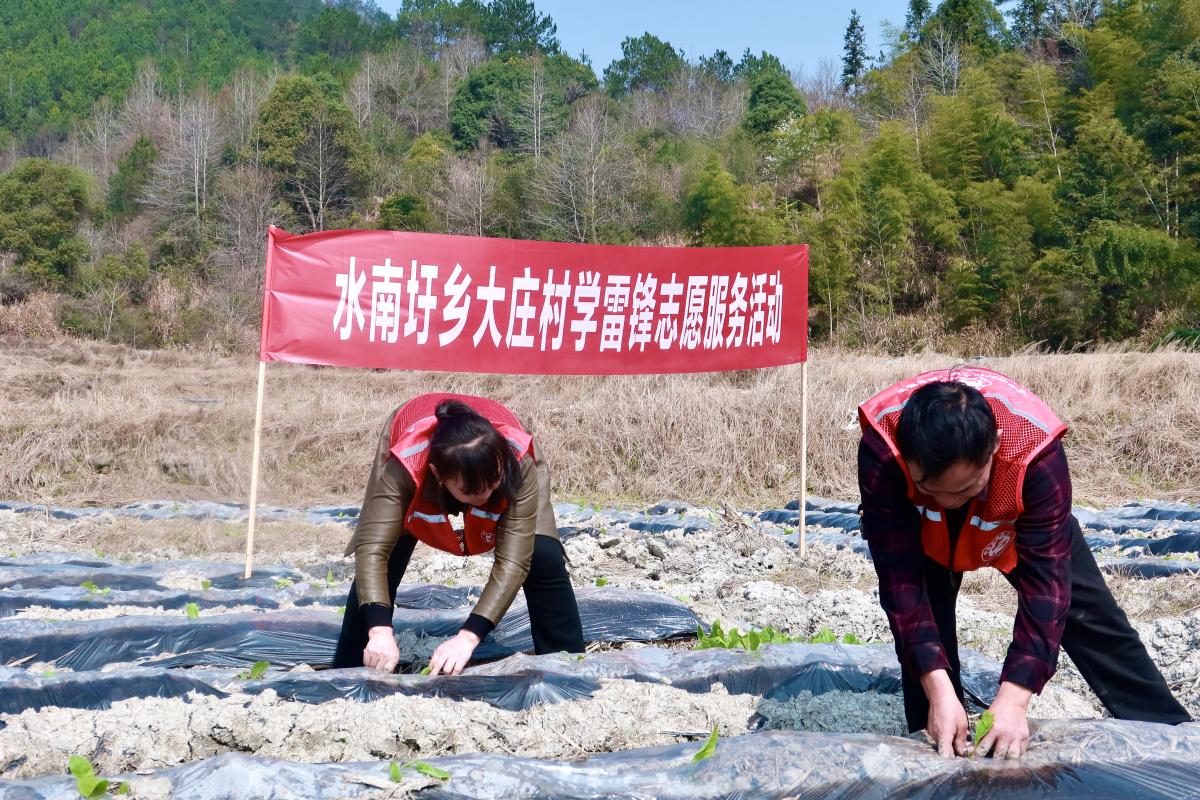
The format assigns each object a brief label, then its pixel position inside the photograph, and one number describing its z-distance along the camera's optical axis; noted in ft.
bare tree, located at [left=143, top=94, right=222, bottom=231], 97.84
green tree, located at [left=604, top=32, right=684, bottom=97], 173.99
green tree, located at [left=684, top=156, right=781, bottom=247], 70.85
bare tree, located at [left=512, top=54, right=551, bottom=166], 119.96
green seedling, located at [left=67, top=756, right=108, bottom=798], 5.84
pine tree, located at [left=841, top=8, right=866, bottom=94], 142.61
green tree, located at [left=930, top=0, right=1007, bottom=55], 110.52
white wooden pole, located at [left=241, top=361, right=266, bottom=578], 15.20
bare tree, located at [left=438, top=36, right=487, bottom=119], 140.26
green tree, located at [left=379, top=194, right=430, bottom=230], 93.30
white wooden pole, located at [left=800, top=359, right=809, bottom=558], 17.38
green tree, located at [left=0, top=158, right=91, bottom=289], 83.66
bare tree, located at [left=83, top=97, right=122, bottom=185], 131.13
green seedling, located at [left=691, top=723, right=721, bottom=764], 6.39
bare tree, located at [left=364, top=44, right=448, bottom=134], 136.67
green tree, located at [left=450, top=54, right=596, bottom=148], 123.44
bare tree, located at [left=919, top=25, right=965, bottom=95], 103.21
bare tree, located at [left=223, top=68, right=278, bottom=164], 104.06
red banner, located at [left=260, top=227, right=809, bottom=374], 15.46
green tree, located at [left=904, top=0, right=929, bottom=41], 124.88
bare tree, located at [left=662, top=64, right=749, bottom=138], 128.67
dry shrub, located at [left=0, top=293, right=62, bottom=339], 75.72
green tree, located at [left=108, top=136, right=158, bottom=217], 103.45
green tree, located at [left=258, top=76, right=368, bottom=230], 97.04
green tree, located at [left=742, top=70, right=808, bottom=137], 100.53
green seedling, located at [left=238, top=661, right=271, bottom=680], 8.51
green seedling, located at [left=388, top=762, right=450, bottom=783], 6.08
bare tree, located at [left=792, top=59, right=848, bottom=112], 139.44
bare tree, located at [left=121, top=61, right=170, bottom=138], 129.07
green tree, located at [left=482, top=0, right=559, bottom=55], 186.70
